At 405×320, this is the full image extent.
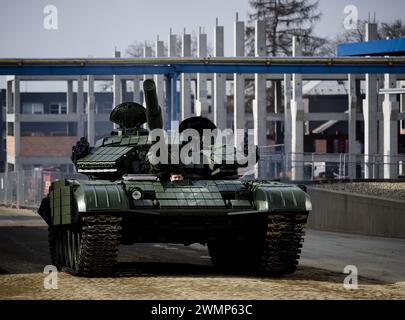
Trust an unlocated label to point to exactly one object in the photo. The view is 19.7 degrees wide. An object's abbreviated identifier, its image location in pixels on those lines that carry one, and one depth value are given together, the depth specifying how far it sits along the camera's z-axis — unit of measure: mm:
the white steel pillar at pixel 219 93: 54656
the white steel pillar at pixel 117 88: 61469
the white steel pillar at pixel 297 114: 51938
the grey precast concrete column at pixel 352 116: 53316
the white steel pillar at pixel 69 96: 72375
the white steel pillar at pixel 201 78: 53547
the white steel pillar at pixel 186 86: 56344
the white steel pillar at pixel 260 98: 51719
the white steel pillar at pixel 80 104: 64312
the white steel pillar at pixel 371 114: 50875
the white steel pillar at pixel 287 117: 53750
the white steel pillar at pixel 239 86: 52688
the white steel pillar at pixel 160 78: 60156
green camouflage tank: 18547
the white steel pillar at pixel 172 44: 59125
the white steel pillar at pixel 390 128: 48350
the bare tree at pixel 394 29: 61903
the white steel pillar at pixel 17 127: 68094
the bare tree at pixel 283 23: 64188
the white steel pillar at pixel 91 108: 61609
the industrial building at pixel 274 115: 49094
